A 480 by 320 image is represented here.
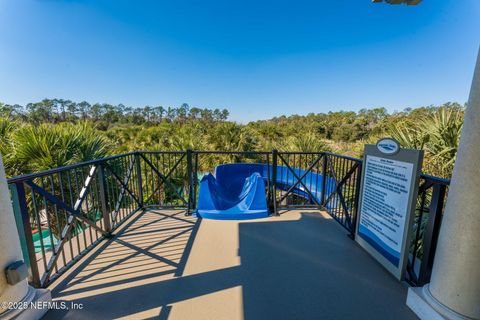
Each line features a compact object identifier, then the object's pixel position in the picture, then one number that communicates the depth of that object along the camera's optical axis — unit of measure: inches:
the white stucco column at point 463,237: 52.9
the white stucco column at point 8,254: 55.8
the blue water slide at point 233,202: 144.2
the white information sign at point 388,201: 78.4
